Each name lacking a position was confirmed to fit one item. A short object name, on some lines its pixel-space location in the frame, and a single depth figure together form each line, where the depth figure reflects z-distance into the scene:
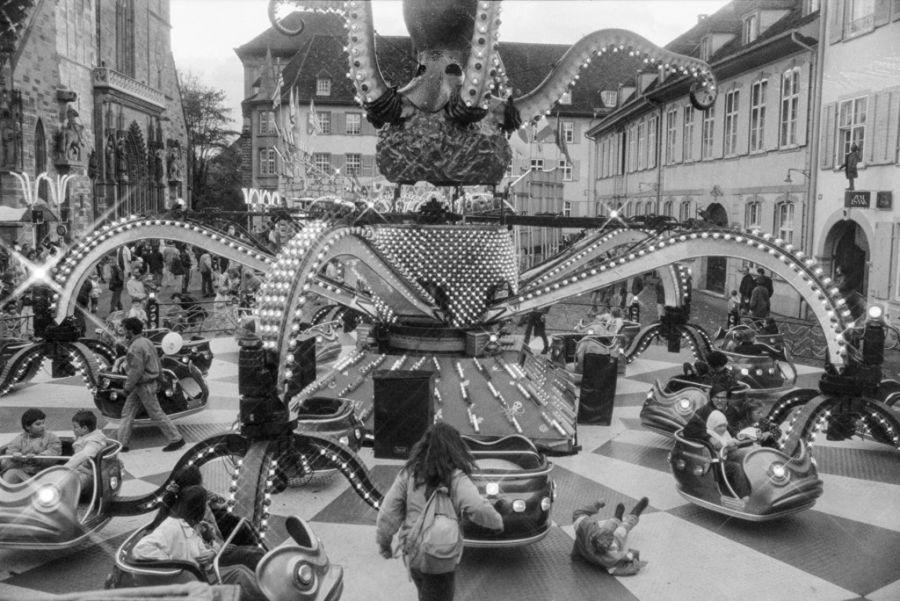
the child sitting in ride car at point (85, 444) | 6.84
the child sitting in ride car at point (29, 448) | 6.85
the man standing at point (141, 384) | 9.45
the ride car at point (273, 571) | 4.90
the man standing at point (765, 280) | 20.06
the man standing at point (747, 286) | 22.27
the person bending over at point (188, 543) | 4.93
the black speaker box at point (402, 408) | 8.95
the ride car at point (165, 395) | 10.16
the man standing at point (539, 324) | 15.21
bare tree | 74.69
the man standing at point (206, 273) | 25.72
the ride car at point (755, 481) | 7.34
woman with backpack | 4.75
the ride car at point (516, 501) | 6.56
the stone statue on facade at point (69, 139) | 32.12
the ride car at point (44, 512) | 6.42
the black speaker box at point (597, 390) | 10.87
